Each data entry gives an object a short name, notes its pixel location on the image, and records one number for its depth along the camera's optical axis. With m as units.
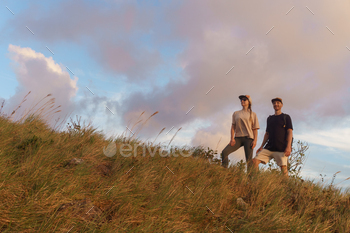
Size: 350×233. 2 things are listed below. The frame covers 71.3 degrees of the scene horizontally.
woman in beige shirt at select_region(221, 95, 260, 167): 6.91
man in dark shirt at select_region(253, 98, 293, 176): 6.61
